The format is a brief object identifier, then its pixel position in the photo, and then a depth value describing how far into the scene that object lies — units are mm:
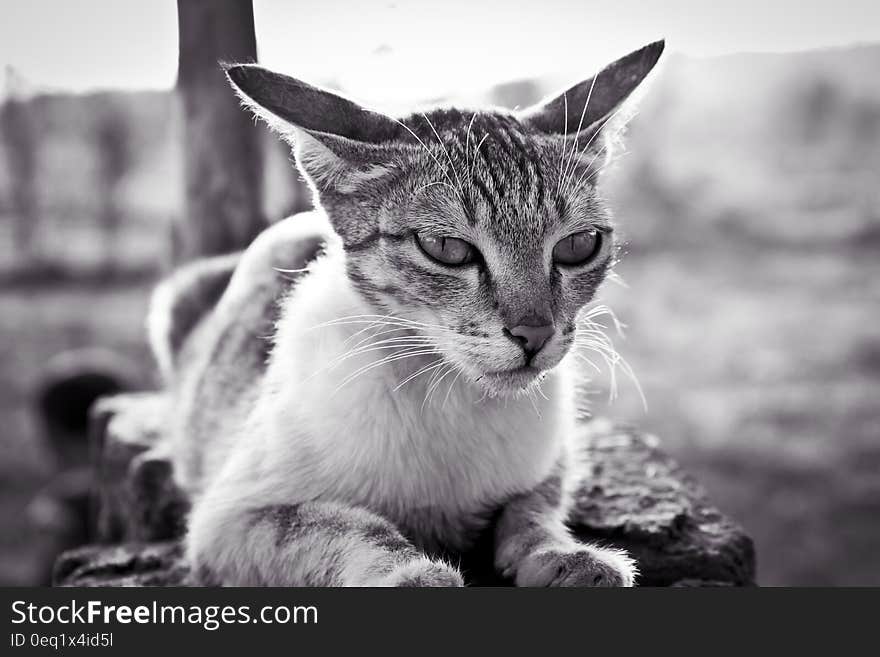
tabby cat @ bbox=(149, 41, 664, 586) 629
